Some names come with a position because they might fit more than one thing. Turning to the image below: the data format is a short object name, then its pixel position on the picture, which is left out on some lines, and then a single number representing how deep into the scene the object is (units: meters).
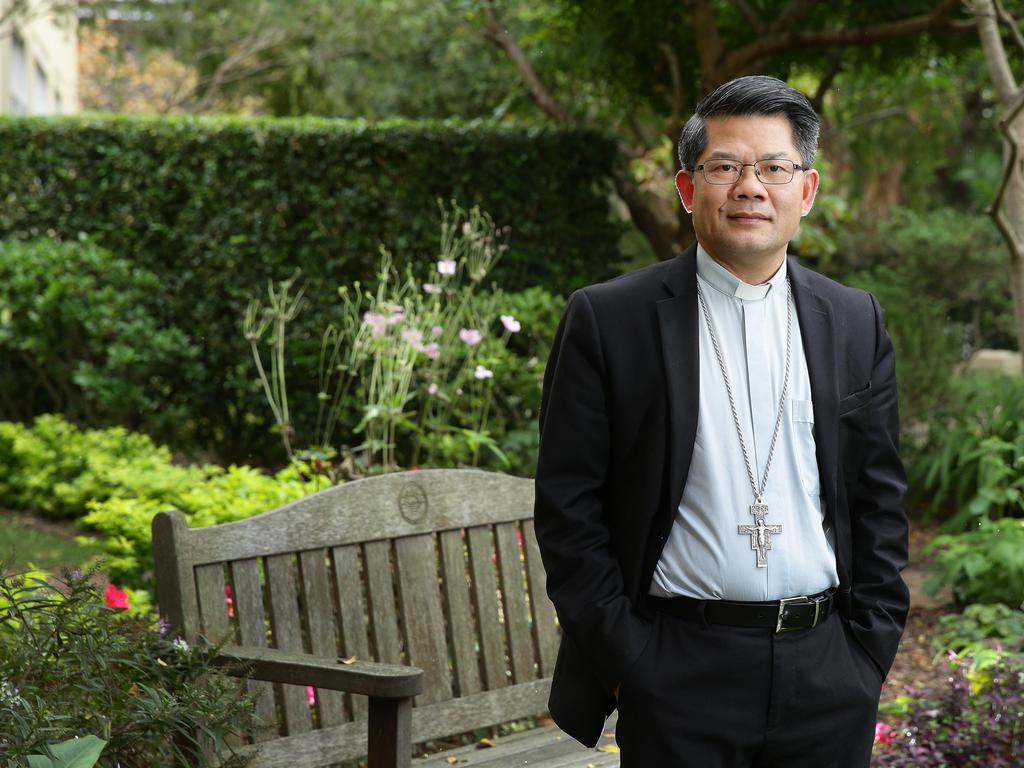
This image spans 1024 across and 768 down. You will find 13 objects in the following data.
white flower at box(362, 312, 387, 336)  5.64
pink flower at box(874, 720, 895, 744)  4.34
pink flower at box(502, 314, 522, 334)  5.75
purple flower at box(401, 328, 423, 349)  5.59
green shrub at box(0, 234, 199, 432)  8.70
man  2.24
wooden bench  3.07
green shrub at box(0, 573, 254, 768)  2.62
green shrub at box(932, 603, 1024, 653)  5.60
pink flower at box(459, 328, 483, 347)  5.81
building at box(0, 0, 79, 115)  16.08
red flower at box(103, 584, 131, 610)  3.73
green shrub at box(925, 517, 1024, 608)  5.79
